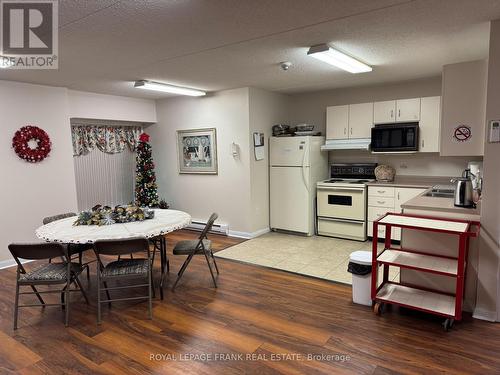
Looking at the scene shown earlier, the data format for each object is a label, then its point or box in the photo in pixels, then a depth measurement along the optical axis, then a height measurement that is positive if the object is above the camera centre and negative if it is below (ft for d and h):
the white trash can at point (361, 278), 10.37 -3.80
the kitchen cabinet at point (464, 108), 9.50 +1.31
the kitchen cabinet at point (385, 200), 16.08 -2.20
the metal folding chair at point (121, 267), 9.56 -3.15
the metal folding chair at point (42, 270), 9.33 -3.29
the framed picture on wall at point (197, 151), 19.51 +0.40
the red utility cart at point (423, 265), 8.71 -3.05
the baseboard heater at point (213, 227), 19.35 -4.13
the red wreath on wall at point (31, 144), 14.78 +0.71
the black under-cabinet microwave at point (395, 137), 16.22 +0.86
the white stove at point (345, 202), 17.26 -2.47
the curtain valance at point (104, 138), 18.97 +1.23
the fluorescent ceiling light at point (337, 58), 10.63 +3.39
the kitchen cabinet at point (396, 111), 16.21 +2.16
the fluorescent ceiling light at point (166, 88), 15.64 +3.44
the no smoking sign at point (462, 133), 9.73 +0.60
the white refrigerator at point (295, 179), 18.22 -1.27
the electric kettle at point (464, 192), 10.07 -1.15
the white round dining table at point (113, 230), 10.05 -2.29
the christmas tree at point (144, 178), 20.33 -1.25
